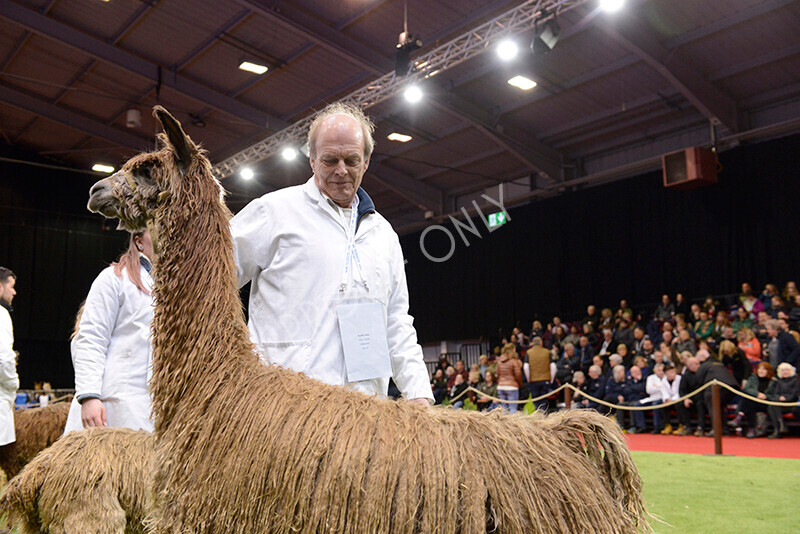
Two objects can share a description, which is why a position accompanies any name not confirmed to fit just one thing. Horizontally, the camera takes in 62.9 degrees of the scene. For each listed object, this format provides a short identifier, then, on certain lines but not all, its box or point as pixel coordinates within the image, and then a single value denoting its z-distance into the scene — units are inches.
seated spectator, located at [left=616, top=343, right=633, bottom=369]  531.5
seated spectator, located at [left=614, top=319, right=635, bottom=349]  557.9
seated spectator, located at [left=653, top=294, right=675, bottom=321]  575.2
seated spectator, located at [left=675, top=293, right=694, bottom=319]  570.6
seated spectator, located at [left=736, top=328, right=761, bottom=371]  446.5
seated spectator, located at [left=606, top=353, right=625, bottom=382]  515.5
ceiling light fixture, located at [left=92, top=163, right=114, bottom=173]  818.2
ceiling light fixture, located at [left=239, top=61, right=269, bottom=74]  562.9
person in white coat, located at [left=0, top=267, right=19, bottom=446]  157.2
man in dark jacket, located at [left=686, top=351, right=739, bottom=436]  426.6
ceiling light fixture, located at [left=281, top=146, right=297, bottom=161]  607.5
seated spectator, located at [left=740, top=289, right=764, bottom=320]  502.0
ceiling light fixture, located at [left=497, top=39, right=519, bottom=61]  449.6
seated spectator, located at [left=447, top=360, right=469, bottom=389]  658.8
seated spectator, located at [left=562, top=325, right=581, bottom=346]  602.2
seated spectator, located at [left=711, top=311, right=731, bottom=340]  495.5
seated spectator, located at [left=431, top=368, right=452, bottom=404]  677.7
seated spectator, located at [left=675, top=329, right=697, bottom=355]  481.7
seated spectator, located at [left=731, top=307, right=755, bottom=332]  487.5
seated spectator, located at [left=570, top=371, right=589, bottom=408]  519.7
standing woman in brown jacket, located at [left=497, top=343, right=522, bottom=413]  542.3
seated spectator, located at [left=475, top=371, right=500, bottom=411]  576.1
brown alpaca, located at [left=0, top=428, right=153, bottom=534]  107.3
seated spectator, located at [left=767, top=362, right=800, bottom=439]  393.7
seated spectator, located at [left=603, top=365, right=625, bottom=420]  497.8
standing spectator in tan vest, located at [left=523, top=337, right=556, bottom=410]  567.2
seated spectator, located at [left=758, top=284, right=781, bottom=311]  502.0
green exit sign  792.9
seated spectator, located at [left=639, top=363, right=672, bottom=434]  470.9
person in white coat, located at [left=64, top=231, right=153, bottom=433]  121.6
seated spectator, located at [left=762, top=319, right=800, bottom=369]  421.4
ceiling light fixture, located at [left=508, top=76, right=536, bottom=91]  569.4
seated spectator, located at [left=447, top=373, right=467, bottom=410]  613.4
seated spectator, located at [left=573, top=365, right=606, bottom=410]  516.7
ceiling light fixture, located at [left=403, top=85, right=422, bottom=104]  511.7
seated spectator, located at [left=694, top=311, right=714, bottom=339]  502.3
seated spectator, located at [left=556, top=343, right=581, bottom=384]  557.9
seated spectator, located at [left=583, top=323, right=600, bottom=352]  593.3
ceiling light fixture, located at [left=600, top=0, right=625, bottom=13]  388.7
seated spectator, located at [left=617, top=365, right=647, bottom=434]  480.7
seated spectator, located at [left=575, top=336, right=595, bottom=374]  569.0
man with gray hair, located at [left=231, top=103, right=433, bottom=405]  82.0
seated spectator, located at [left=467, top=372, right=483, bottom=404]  603.5
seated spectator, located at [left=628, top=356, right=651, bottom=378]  493.0
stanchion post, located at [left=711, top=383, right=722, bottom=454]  331.0
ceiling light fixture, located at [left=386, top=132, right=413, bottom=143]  679.2
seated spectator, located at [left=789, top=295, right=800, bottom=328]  463.0
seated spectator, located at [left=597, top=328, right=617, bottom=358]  562.4
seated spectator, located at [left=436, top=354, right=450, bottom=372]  759.8
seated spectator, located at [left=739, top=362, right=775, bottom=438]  407.2
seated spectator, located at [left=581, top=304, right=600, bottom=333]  638.5
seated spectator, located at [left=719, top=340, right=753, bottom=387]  438.0
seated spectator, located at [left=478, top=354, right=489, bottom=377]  658.2
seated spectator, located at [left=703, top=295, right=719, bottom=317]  520.4
